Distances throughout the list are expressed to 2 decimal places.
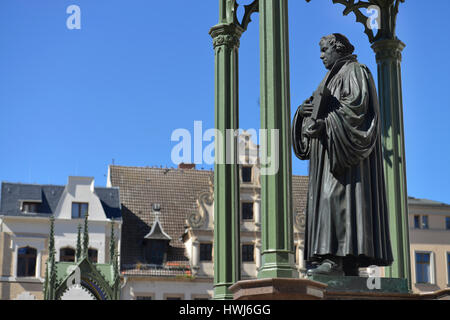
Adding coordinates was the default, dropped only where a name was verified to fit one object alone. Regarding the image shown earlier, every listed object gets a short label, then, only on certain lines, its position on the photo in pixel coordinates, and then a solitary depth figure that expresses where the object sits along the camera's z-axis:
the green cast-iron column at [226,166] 10.58
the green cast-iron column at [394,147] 10.88
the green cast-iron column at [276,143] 8.80
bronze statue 9.61
